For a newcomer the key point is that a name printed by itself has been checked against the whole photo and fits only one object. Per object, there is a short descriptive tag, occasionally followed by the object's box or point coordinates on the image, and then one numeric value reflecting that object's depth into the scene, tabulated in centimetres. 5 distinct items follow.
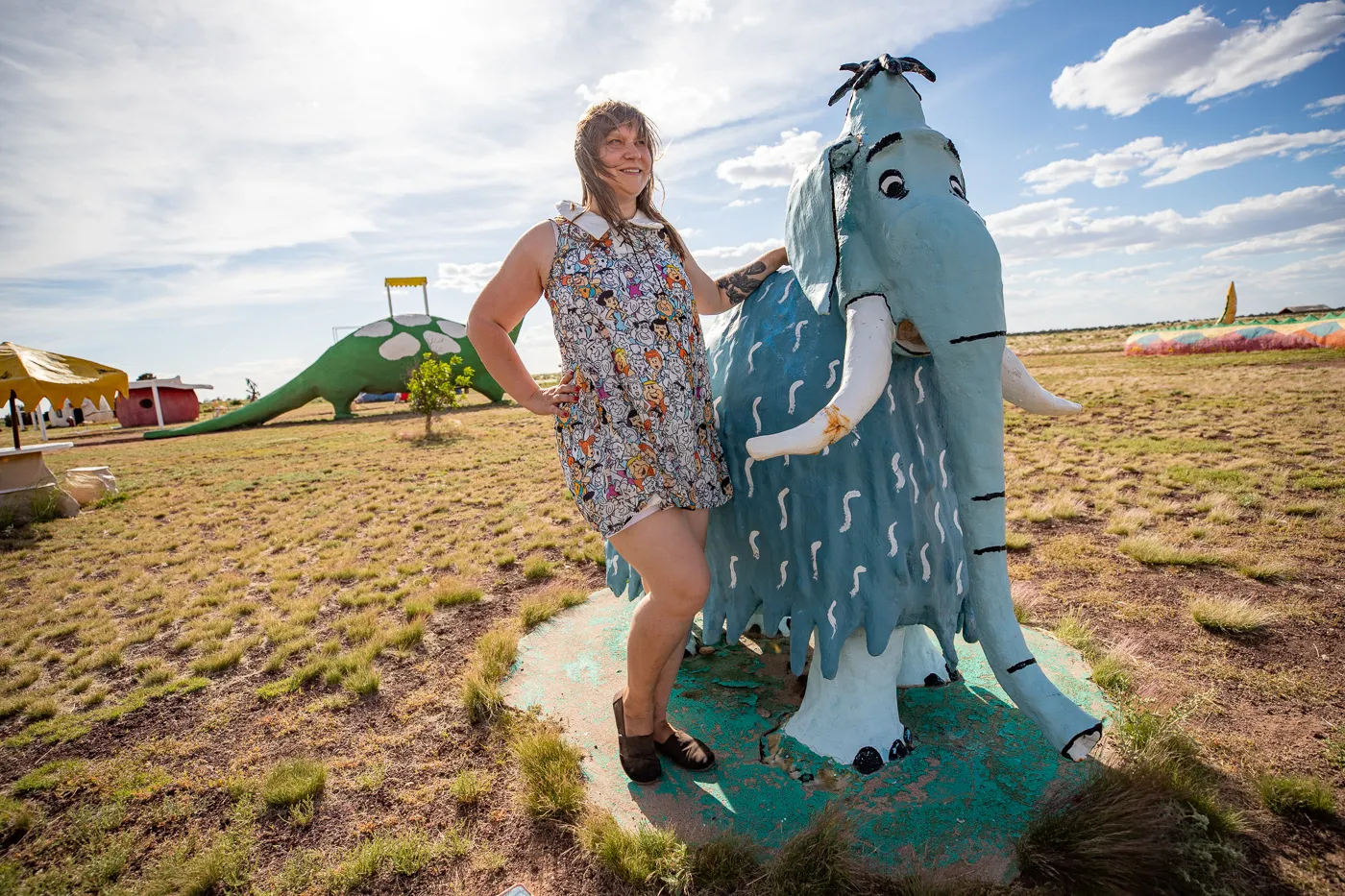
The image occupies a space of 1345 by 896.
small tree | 1267
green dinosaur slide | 1748
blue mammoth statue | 181
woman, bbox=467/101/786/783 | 186
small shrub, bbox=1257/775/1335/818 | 199
